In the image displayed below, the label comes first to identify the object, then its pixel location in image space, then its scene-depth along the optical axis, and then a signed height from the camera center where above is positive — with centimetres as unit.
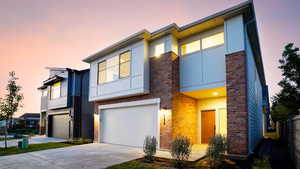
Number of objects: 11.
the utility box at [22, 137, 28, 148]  1110 -274
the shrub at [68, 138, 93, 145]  1291 -312
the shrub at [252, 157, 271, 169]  552 -212
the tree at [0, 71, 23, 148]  1128 -8
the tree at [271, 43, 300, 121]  1940 +203
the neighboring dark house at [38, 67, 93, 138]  1573 -57
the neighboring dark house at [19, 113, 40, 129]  3148 -450
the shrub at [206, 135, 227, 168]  612 -181
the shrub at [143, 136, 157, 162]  706 -206
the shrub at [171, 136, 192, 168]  628 -182
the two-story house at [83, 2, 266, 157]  739 +84
